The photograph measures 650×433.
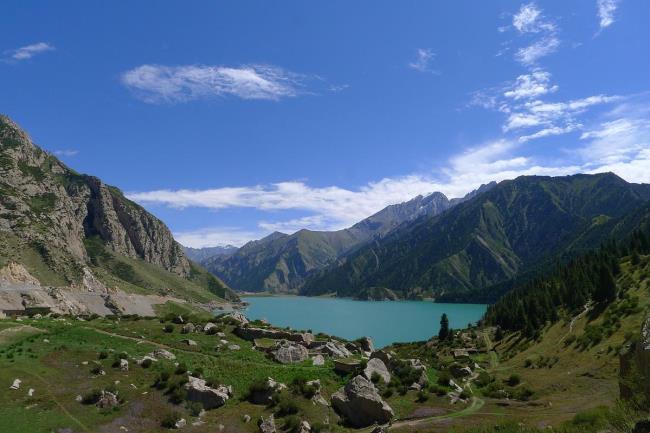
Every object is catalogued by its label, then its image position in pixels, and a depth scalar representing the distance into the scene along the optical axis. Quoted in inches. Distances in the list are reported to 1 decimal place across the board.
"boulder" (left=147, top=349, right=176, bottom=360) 1627.2
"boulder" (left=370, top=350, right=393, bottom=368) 1765.0
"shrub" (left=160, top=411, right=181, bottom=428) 1192.2
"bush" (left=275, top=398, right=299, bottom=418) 1283.2
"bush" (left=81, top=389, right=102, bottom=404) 1269.7
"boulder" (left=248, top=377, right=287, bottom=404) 1384.1
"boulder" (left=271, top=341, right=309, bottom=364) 1774.1
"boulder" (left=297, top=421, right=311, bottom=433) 1173.8
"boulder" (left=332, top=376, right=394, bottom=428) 1284.4
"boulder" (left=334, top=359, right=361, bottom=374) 1635.1
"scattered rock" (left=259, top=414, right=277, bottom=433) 1188.7
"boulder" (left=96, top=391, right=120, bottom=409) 1259.2
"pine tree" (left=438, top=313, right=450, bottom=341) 4004.7
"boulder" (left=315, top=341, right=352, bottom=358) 1970.8
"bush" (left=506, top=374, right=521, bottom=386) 1884.8
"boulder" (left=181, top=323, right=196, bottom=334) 2111.7
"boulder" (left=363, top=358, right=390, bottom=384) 1567.4
